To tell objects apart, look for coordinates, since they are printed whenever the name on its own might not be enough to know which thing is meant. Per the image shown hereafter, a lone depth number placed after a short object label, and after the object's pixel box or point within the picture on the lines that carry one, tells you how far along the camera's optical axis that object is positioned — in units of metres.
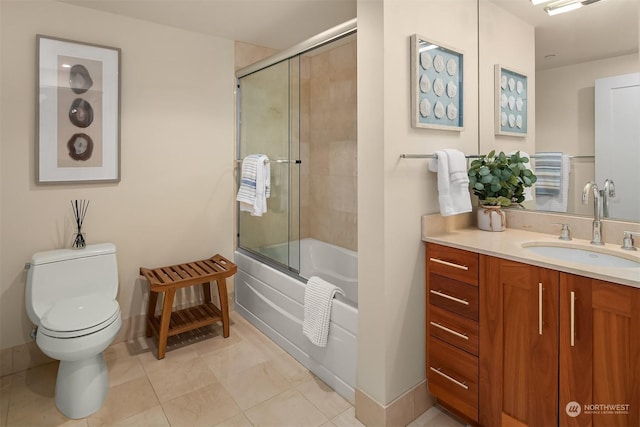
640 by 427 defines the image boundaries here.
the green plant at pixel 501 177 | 1.97
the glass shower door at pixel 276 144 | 2.76
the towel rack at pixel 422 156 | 1.75
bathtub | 2.01
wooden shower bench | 2.45
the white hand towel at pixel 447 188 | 1.79
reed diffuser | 2.39
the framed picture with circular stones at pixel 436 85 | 1.77
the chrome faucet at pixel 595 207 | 1.68
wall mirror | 1.65
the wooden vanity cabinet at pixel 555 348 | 1.24
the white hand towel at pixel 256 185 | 2.69
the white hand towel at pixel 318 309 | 2.08
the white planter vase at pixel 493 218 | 2.02
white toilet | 1.87
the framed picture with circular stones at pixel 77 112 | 2.28
